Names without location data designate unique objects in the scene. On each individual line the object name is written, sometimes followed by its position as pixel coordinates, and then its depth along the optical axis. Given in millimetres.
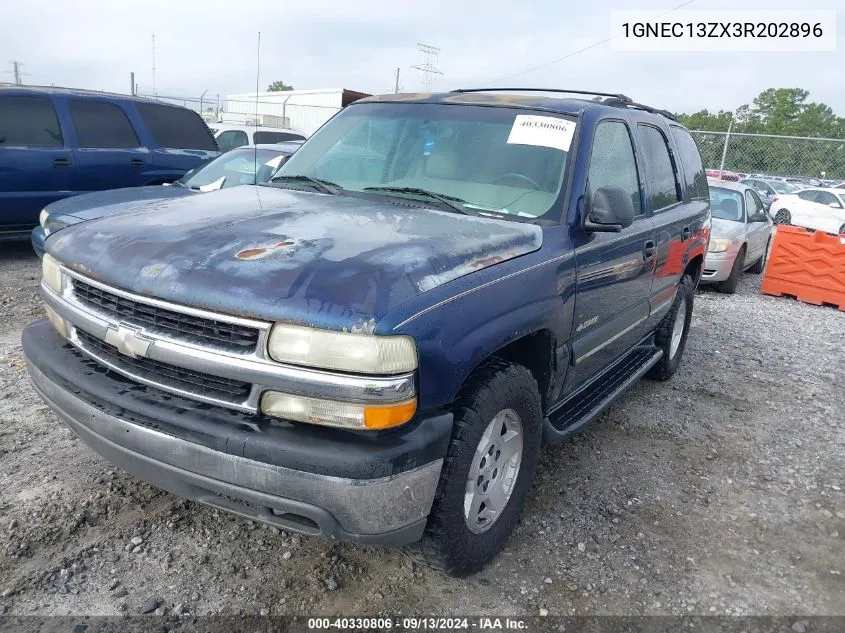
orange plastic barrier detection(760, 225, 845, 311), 8594
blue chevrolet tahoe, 2066
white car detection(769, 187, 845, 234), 18406
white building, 23266
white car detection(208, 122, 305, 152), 12672
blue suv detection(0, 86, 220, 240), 7109
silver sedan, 8766
